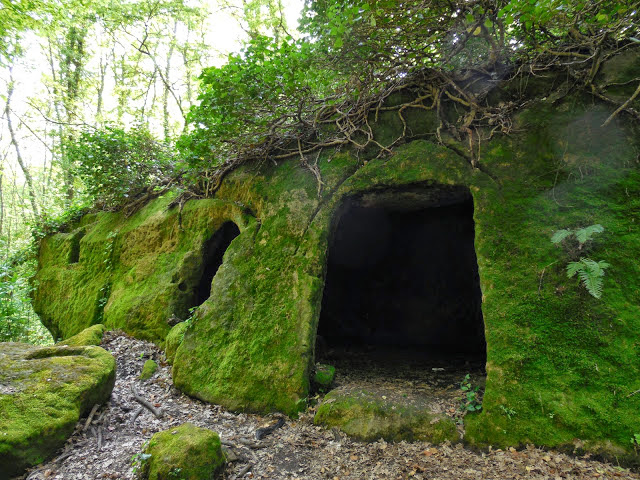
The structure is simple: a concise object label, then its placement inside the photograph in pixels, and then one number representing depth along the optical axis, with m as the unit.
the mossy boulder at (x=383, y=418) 3.58
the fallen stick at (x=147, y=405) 4.51
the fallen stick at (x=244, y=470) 3.32
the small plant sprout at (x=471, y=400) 3.65
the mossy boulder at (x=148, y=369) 5.52
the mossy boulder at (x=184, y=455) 2.96
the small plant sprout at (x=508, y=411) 3.37
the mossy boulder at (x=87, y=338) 6.19
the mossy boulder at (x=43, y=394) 3.28
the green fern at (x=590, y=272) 3.23
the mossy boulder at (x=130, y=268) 6.89
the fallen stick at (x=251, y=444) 3.79
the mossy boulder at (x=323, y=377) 4.70
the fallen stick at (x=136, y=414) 4.26
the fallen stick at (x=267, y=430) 3.99
